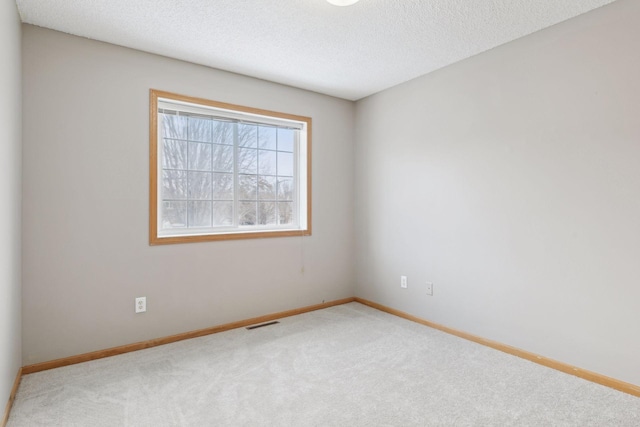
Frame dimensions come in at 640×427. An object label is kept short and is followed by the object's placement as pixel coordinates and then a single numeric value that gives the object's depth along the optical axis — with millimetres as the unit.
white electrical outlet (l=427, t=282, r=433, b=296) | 3305
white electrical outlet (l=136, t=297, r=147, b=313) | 2793
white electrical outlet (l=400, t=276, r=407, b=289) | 3564
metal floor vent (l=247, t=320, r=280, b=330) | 3275
